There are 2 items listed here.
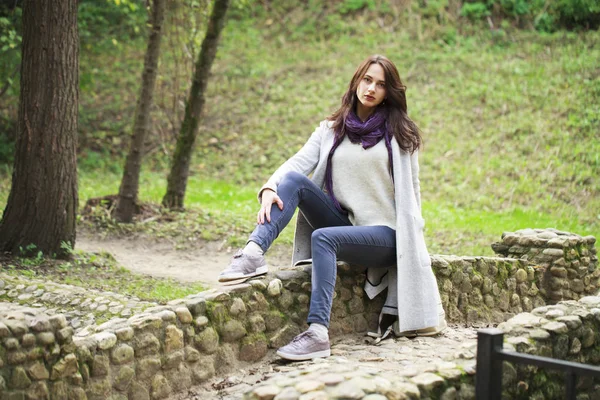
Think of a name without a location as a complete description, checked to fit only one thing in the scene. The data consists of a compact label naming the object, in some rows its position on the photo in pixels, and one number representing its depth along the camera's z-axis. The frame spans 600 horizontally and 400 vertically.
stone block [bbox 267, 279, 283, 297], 4.41
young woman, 4.29
